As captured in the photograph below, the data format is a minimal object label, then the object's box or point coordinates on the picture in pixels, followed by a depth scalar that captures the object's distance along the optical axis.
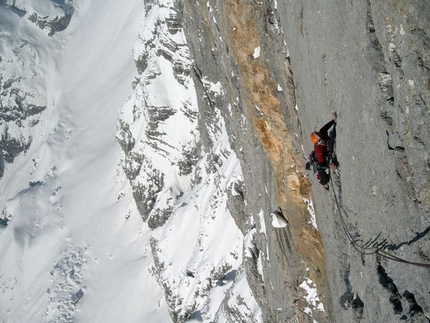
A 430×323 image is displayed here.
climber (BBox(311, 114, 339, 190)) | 9.64
